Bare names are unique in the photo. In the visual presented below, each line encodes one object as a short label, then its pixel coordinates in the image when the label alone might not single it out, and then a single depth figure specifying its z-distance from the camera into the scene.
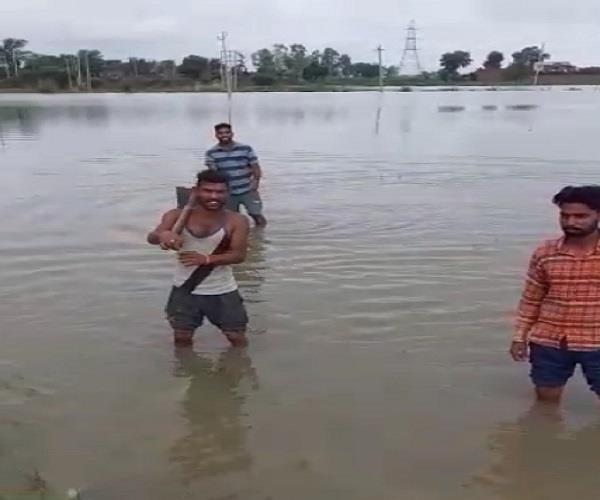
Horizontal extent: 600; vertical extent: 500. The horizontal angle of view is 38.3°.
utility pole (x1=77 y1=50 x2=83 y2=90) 101.64
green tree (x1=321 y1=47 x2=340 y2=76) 135.00
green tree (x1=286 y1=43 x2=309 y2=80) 124.14
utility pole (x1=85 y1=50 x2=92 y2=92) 102.68
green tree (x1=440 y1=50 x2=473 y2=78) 131.00
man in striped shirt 10.39
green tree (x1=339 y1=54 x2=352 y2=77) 137.62
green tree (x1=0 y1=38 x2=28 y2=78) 124.25
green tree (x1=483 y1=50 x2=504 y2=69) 132.12
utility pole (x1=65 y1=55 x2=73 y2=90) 101.75
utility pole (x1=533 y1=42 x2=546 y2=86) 114.88
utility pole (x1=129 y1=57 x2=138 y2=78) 125.03
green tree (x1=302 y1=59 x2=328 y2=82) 123.56
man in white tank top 5.78
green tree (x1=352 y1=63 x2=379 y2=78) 137.38
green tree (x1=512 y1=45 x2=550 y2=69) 128.12
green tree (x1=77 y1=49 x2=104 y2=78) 117.50
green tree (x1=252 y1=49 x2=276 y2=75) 124.30
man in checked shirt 4.61
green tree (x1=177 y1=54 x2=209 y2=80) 116.09
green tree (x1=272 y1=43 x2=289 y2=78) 125.38
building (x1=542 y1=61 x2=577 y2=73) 121.79
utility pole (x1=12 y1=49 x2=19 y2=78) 121.54
